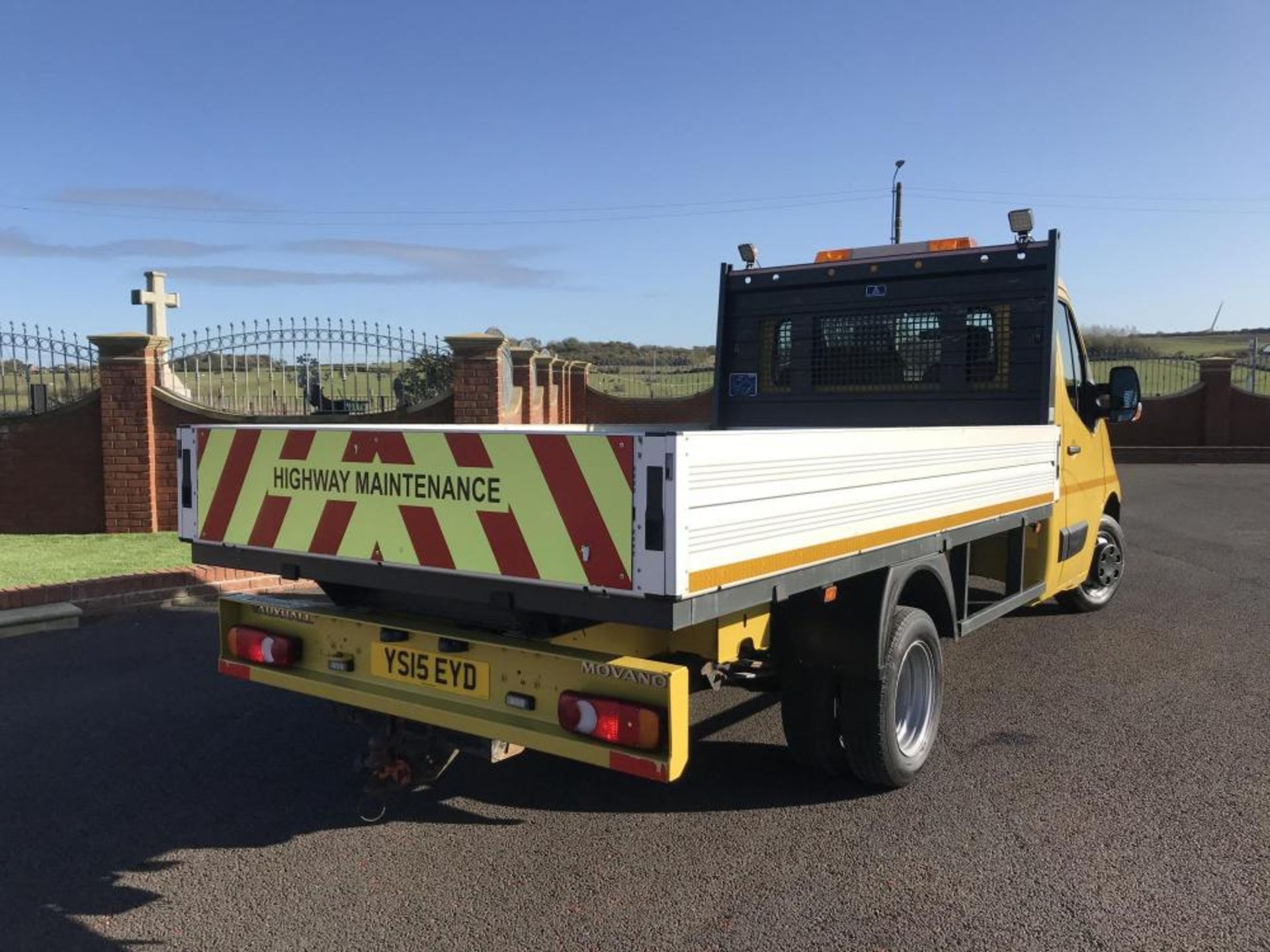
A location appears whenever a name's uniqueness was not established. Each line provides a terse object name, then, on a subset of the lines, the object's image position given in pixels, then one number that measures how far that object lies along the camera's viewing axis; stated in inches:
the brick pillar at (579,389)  994.7
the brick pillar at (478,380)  464.4
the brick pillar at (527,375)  640.4
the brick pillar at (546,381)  772.0
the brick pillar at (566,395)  912.9
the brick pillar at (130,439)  437.1
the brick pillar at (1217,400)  932.0
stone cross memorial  567.5
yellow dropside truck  119.9
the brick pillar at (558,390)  835.4
